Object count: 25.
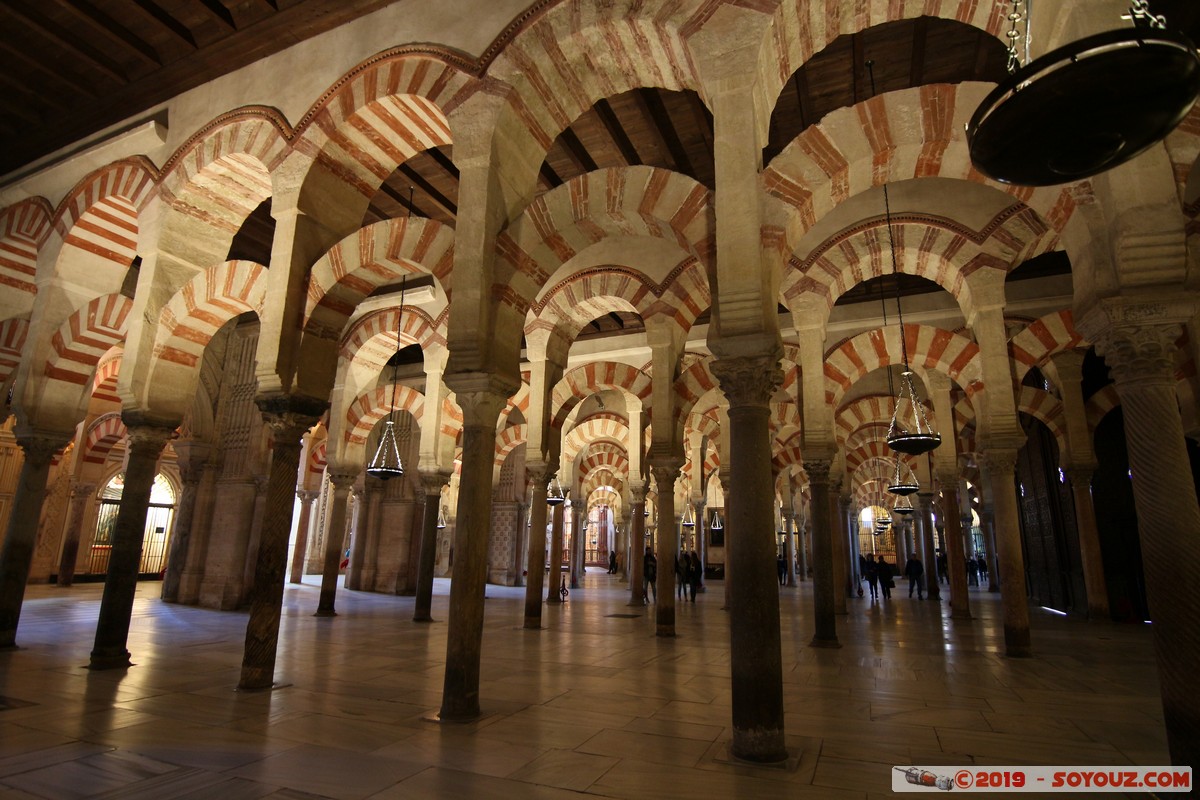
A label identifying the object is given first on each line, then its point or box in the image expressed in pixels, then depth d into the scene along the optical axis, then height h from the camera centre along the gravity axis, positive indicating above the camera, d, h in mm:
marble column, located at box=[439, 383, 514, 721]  3600 -69
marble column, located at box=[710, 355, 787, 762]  2916 -157
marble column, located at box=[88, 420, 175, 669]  4809 -185
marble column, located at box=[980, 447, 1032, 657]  5820 -28
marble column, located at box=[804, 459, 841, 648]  6379 -170
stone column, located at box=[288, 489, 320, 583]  14172 -67
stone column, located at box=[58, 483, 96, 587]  12703 -108
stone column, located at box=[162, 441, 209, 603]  9641 +183
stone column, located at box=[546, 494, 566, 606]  11047 -572
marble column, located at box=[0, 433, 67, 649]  5539 -25
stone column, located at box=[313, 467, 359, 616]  8602 -103
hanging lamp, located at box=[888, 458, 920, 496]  11234 +968
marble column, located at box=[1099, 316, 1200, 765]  2645 +194
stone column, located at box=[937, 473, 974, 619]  8969 -5
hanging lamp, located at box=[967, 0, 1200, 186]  1870 +1408
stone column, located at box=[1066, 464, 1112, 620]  8859 +112
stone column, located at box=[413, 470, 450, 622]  8188 -132
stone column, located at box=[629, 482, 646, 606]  10172 -157
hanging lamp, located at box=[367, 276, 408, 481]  8609 +948
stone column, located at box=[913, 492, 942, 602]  12062 +45
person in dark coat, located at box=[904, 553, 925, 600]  12883 -528
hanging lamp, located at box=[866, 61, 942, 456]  6439 +1255
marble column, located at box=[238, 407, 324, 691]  4203 -66
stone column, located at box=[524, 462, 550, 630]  7758 -162
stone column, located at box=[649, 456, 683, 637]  7031 -46
